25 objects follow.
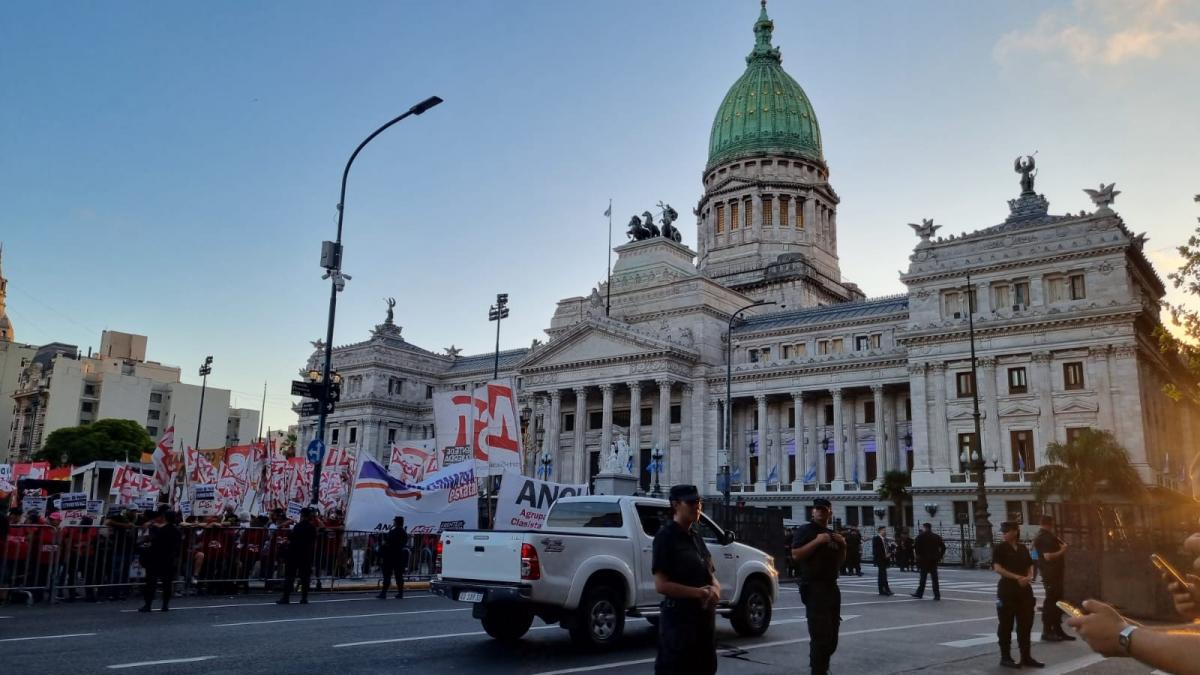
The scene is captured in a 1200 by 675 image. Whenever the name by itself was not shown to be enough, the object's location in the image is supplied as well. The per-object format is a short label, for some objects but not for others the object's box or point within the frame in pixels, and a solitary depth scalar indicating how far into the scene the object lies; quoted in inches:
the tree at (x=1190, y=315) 1034.1
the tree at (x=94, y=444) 3166.8
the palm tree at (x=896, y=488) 1953.7
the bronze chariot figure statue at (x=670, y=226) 2923.2
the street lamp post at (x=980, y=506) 1423.5
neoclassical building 1847.9
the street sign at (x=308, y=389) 918.8
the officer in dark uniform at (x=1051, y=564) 514.6
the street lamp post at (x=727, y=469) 1600.5
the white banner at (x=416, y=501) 828.6
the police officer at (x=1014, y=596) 446.9
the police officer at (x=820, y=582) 349.1
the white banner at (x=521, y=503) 724.0
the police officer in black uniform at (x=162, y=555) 605.0
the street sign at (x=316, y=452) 882.8
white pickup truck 451.8
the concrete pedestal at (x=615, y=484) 1293.1
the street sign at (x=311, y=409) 917.7
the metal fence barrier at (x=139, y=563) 666.2
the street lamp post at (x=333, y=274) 882.8
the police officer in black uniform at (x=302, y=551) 681.0
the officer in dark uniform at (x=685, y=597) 253.3
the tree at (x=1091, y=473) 1477.6
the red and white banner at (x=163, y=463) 1185.4
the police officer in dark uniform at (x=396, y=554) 748.0
